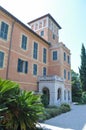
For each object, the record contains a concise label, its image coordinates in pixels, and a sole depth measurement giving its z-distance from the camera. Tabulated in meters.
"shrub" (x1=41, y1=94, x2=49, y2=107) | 18.64
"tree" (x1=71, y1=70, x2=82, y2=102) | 35.69
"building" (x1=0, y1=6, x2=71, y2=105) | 17.31
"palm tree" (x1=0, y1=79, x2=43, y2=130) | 6.54
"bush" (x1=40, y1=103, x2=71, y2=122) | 12.51
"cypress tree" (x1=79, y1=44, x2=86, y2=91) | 35.00
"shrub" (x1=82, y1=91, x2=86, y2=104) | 31.73
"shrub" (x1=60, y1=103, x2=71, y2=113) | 16.32
